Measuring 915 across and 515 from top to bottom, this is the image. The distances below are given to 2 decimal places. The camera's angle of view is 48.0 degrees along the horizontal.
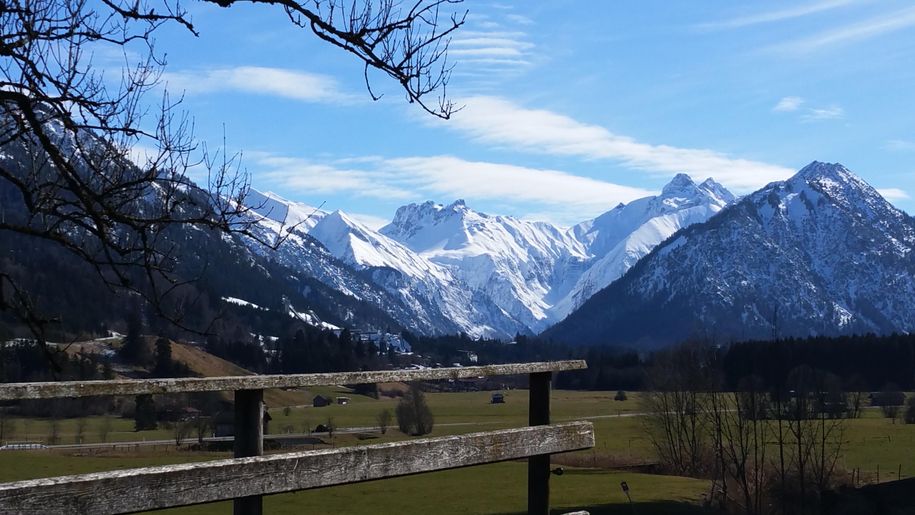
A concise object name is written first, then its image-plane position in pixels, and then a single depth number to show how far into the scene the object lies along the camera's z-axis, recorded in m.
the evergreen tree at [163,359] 165.50
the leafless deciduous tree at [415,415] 89.88
